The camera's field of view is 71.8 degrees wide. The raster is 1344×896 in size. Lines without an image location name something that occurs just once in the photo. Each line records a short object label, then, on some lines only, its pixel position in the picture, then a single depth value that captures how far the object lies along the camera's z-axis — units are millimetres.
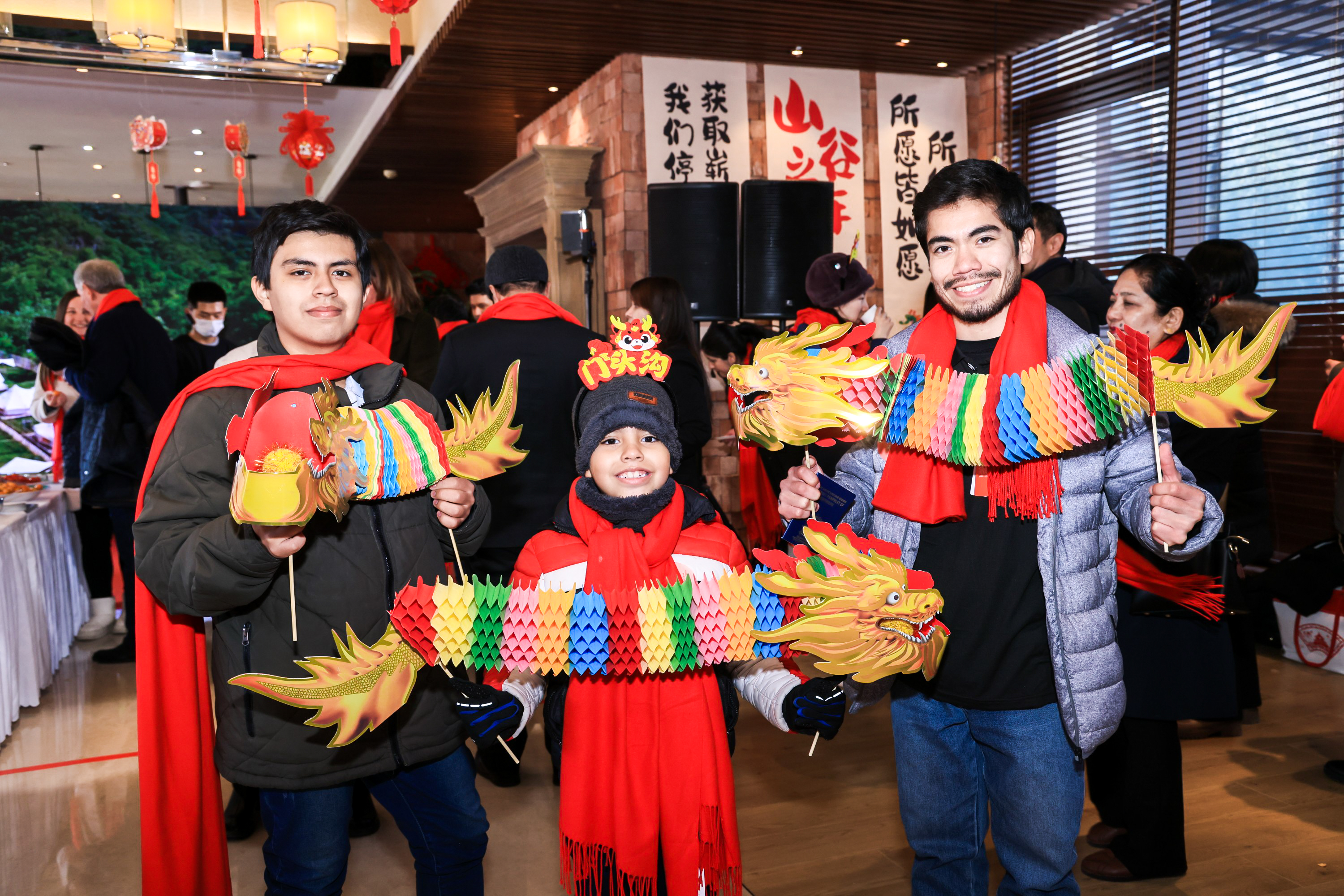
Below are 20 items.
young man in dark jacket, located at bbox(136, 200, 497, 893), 1445
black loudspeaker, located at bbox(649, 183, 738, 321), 5188
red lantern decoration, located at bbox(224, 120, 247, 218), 6684
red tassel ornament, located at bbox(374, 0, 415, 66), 4191
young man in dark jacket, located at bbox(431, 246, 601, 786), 2654
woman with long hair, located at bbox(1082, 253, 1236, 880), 2143
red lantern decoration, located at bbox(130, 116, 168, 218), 6629
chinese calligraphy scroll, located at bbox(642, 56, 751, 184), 5633
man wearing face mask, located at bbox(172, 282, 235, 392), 4609
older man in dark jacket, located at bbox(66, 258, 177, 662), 3996
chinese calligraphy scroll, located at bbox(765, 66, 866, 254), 5883
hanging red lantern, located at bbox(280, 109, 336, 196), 6031
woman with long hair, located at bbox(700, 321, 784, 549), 3314
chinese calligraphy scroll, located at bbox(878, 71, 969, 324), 6160
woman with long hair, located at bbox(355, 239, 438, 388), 3162
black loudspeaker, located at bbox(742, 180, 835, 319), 5180
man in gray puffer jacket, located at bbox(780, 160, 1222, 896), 1479
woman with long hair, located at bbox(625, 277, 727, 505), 3119
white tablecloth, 3414
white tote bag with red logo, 3857
